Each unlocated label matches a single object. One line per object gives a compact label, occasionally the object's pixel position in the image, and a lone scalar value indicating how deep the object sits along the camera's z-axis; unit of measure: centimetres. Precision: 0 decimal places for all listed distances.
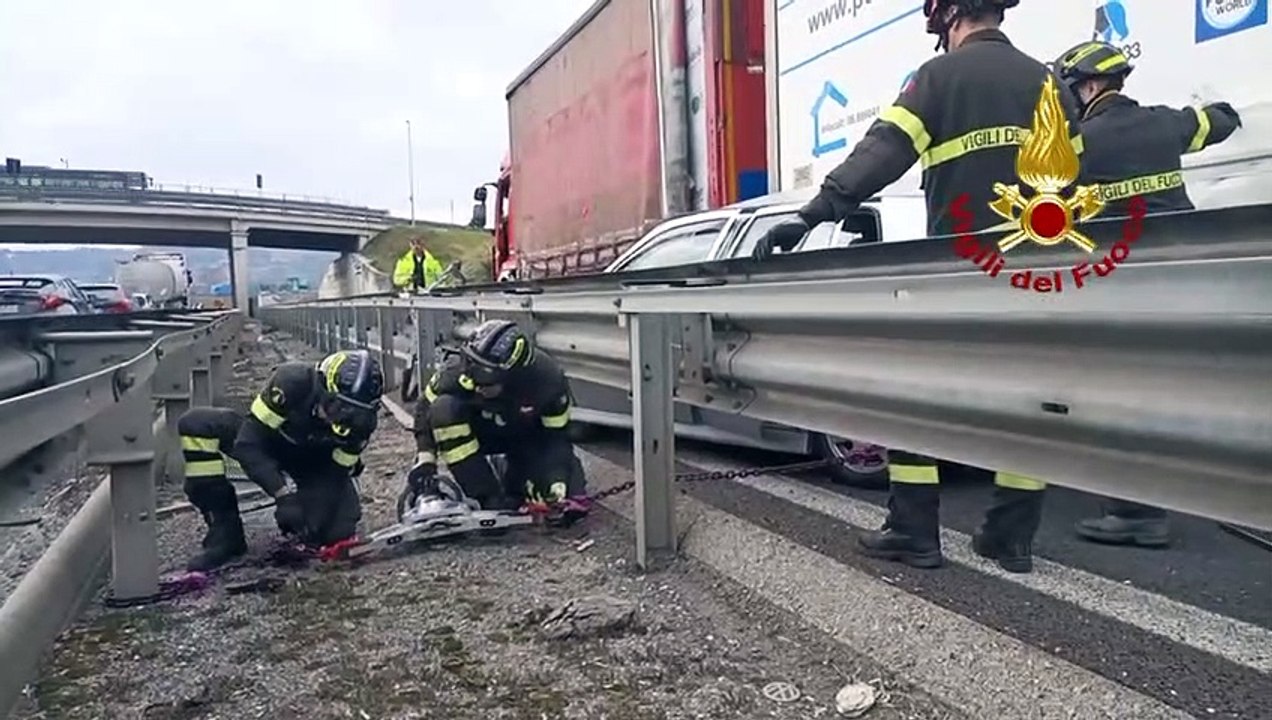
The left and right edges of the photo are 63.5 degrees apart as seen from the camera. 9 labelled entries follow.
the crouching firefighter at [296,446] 430
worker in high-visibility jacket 1675
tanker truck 4440
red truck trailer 838
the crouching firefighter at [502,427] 456
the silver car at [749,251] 482
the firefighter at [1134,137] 396
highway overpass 5531
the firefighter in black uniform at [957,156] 331
